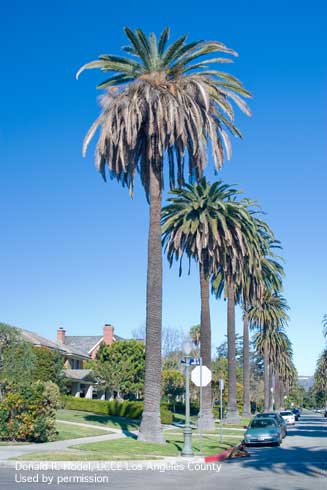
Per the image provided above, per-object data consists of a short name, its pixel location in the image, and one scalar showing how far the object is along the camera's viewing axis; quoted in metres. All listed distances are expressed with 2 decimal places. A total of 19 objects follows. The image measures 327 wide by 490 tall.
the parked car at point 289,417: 59.33
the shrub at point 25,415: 25.62
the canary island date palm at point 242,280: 41.44
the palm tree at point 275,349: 78.00
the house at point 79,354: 65.06
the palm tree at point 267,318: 70.44
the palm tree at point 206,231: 38.47
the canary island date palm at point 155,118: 27.52
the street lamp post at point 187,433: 21.66
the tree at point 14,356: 42.25
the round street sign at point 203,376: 23.48
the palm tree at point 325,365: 75.88
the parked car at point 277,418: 34.30
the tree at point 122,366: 63.69
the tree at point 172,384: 69.94
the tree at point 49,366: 52.03
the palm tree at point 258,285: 52.41
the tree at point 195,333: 97.25
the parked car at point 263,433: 29.81
